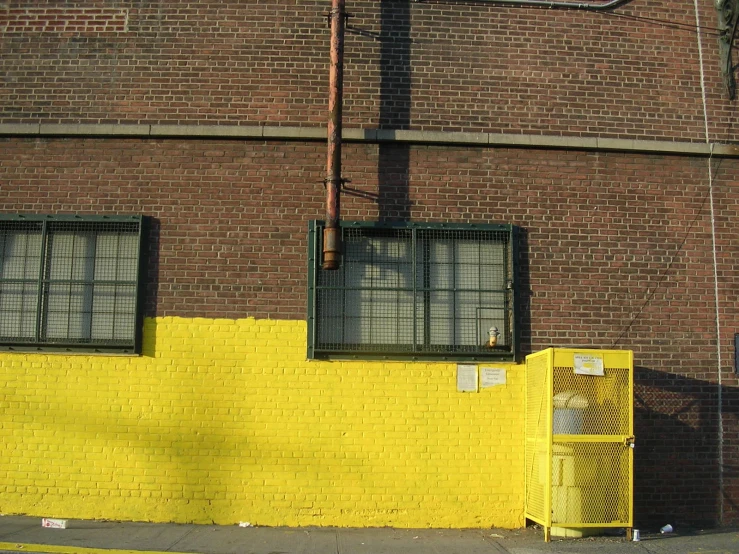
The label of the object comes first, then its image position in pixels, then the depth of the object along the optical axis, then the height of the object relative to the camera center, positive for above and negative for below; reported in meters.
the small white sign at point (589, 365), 8.30 +0.04
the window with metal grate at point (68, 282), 9.22 +0.91
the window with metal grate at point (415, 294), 9.20 +0.86
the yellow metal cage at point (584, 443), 8.10 -0.77
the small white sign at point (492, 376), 9.14 -0.11
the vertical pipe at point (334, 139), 8.98 +2.64
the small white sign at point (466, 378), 9.12 -0.13
